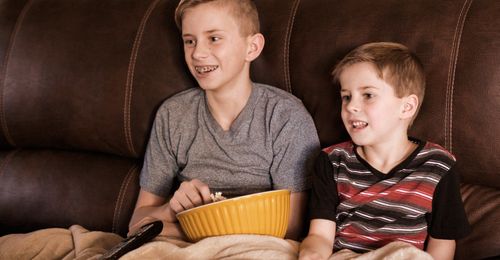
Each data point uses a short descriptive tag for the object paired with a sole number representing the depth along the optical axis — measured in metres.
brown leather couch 1.34
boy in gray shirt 1.48
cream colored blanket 1.20
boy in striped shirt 1.28
